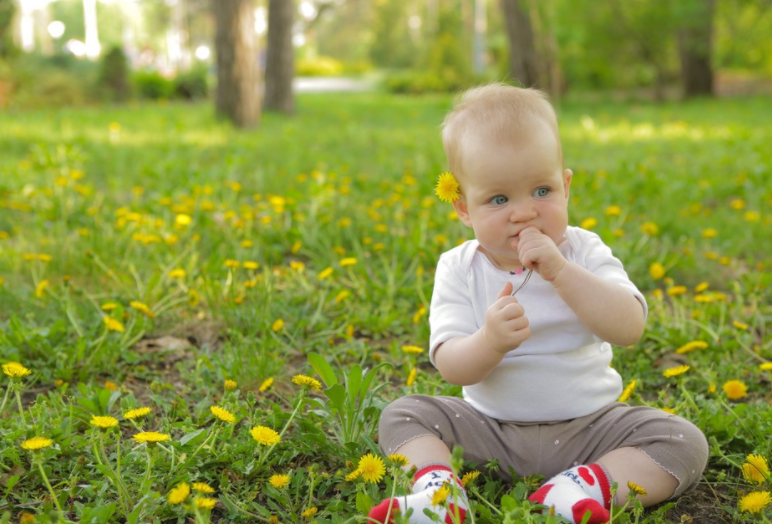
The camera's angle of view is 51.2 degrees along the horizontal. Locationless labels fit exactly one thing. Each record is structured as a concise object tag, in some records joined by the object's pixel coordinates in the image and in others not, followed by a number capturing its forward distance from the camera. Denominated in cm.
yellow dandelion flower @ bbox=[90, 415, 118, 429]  163
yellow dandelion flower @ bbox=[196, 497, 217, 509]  136
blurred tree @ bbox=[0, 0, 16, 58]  1404
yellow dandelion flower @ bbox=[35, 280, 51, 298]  285
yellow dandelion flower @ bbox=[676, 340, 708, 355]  232
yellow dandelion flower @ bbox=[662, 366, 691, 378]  202
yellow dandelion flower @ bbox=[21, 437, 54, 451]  153
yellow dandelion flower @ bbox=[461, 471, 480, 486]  173
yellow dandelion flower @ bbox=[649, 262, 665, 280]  308
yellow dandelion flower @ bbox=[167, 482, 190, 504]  135
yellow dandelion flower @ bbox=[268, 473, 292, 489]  169
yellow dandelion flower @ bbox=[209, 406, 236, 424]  174
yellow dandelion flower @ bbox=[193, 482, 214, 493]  147
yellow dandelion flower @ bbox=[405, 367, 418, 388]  226
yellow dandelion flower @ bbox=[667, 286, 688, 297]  269
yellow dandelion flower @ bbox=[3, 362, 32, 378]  183
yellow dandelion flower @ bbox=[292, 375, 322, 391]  188
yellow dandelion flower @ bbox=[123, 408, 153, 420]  175
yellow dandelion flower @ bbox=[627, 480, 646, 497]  156
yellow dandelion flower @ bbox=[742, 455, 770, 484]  174
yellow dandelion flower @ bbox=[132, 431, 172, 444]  159
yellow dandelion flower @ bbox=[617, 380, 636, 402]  209
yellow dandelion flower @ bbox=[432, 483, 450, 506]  145
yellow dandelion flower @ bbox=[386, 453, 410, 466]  148
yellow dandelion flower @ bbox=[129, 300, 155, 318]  259
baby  173
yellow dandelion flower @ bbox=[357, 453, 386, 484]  169
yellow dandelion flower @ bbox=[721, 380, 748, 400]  218
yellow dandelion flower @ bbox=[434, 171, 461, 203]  185
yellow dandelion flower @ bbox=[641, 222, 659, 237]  340
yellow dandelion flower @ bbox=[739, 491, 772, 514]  153
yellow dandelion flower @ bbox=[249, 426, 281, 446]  171
